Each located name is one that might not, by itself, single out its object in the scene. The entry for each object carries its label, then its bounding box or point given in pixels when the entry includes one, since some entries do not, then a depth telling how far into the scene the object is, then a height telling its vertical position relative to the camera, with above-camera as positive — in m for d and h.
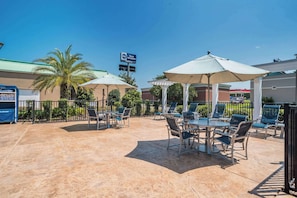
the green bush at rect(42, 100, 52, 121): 10.21 -0.55
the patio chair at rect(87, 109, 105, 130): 7.72 -0.69
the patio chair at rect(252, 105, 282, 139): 6.45 -0.52
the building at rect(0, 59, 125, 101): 16.88 +2.11
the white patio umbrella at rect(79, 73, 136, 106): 7.80 +0.83
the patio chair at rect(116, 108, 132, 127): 8.10 -0.66
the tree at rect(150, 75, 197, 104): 27.12 +1.52
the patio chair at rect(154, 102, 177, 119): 11.52 -0.42
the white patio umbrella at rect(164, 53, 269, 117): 3.79 +0.80
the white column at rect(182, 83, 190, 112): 12.90 +0.37
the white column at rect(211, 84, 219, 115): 10.41 +0.50
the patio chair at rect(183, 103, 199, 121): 5.75 -0.47
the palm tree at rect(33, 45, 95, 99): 13.38 +2.28
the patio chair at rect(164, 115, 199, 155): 4.23 -0.75
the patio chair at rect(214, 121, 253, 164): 3.75 -0.72
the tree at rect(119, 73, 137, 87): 32.06 +4.33
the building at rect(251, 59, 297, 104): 21.64 +2.12
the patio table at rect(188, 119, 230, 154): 4.14 -0.56
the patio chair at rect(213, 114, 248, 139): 4.47 -0.52
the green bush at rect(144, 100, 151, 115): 13.60 -0.45
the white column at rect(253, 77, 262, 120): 8.66 +0.18
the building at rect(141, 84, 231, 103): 29.97 +1.78
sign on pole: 31.99 +8.17
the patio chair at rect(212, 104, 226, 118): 7.69 -0.38
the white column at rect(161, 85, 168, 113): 13.59 +0.45
